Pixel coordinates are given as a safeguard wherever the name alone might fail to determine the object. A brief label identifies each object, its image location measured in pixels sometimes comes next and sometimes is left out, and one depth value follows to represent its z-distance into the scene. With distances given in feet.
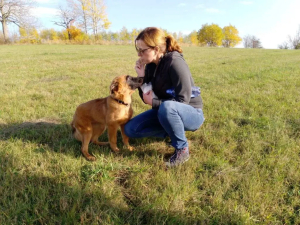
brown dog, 10.00
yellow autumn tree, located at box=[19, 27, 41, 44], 127.15
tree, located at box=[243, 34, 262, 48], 300.20
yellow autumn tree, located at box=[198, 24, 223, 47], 235.81
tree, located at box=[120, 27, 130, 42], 225.84
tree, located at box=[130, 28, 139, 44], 216.33
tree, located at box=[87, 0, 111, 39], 184.03
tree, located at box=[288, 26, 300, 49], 263.00
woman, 8.55
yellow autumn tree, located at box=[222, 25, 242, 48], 249.14
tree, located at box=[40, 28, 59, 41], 222.28
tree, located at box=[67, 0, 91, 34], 184.03
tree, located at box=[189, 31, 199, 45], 280.22
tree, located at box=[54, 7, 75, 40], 195.42
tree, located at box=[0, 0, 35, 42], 135.33
